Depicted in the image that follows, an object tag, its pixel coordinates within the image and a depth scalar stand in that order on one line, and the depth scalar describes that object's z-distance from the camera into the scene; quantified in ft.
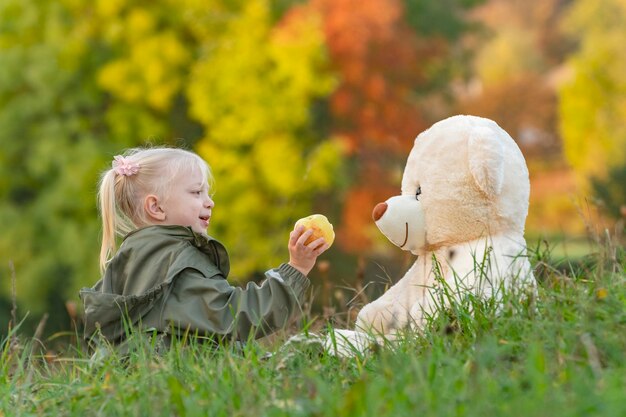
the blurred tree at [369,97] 76.56
